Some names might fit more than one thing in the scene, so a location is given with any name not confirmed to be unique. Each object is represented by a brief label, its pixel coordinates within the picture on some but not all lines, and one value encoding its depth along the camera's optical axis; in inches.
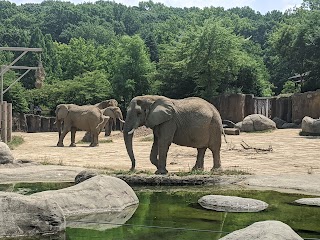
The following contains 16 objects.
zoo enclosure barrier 1293.1
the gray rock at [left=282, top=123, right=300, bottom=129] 1250.1
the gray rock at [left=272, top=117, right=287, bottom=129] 1285.7
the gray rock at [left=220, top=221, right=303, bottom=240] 226.4
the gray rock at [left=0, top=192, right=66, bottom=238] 302.2
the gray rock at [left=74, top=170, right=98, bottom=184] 460.4
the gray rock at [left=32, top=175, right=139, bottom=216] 360.2
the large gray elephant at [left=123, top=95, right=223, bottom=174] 501.4
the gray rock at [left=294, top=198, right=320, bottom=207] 395.9
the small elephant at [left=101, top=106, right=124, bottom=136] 1117.7
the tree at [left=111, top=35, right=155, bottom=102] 1686.8
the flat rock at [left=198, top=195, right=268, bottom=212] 380.8
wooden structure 851.4
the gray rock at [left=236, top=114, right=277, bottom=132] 1157.7
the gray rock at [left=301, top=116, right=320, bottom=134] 1022.4
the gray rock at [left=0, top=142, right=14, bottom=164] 579.2
